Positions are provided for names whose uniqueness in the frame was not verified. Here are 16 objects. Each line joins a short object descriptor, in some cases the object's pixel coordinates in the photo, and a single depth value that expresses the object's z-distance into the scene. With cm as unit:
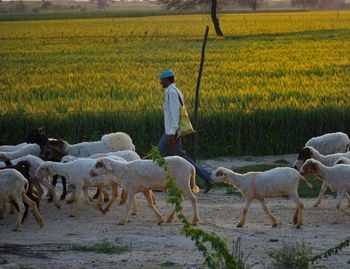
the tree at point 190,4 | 6294
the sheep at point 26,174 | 1345
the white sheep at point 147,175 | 1317
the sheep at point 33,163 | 1430
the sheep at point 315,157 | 1499
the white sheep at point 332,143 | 1675
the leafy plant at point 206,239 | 904
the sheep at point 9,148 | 1619
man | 1471
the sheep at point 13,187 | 1267
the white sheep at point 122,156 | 1473
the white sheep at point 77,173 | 1391
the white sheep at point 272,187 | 1296
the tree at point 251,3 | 12141
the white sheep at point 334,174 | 1323
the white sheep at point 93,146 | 1587
